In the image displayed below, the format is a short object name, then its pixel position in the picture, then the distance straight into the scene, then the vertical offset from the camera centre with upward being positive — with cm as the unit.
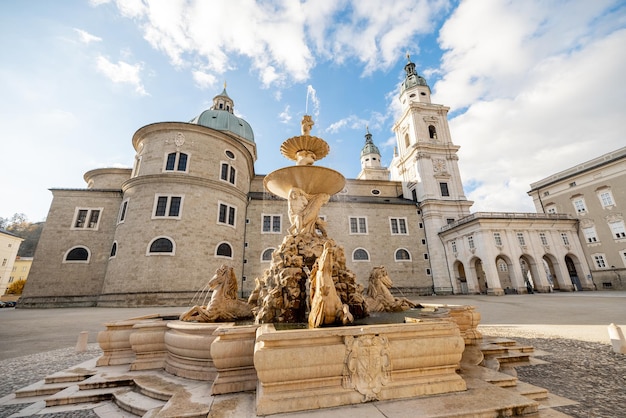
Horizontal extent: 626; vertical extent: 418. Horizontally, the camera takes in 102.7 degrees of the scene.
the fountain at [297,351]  288 -81
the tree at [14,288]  4031 +114
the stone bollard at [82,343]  683 -128
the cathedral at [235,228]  1886 +539
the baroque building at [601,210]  2412 +717
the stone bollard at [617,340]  531 -117
